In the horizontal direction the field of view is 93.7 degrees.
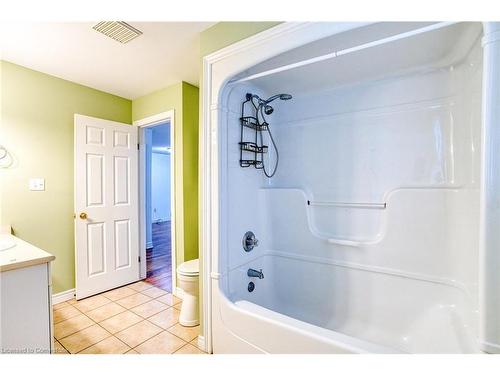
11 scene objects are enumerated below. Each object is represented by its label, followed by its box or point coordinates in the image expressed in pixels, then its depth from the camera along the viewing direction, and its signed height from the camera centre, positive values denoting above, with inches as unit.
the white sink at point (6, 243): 56.5 -15.1
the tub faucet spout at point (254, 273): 71.5 -27.4
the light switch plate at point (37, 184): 89.9 +0.3
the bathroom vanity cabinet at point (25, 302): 44.9 -23.7
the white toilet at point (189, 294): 79.2 -38.2
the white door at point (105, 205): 99.1 -9.4
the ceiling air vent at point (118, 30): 64.7 +44.2
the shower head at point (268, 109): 81.4 +26.1
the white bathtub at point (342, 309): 47.6 -32.1
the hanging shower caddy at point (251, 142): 72.7 +13.7
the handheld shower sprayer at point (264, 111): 73.8 +24.9
